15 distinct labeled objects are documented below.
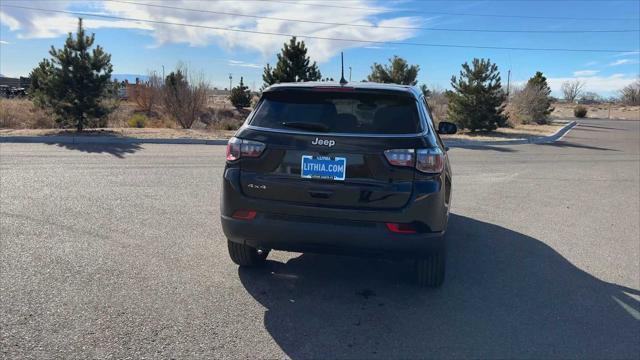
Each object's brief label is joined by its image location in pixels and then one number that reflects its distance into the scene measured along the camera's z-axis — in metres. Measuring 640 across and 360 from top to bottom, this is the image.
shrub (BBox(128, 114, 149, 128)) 22.17
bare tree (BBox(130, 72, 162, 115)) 27.43
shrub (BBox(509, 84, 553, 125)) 33.91
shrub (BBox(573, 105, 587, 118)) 53.78
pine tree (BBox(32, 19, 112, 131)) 15.99
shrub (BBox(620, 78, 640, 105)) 88.25
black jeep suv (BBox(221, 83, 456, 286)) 3.52
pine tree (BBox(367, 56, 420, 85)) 23.62
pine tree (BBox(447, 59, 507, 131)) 21.80
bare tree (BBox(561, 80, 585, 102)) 99.59
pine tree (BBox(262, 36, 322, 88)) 23.03
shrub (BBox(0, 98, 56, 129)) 20.30
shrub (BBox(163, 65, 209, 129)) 20.98
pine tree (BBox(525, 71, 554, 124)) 34.00
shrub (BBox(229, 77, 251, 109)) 38.53
